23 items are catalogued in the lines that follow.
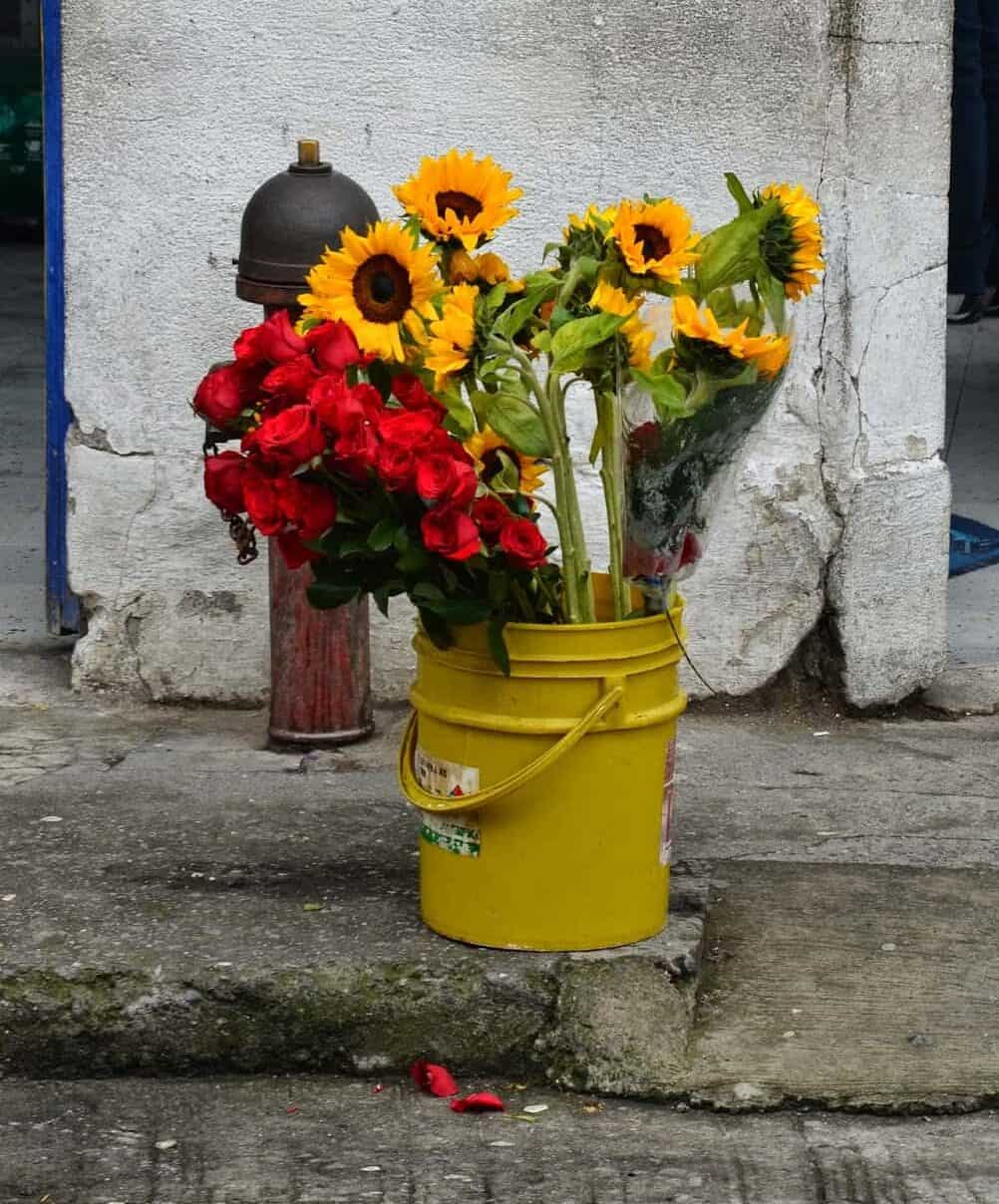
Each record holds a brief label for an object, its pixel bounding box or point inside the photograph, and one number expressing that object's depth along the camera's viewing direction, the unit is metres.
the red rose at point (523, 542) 3.34
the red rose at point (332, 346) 3.33
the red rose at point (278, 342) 3.36
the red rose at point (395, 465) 3.27
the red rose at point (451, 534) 3.29
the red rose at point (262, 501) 3.32
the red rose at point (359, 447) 3.26
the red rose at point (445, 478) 3.27
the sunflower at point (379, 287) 3.37
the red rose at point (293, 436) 3.24
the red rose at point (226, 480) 3.41
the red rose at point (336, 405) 3.26
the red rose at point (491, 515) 3.37
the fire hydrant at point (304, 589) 4.17
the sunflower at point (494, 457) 3.57
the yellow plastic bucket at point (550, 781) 3.49
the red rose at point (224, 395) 3.41
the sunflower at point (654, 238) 3.29
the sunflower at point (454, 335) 3.29
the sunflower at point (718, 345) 3.24
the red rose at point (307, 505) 3.32
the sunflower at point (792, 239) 3.38
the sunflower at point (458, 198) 3.39
